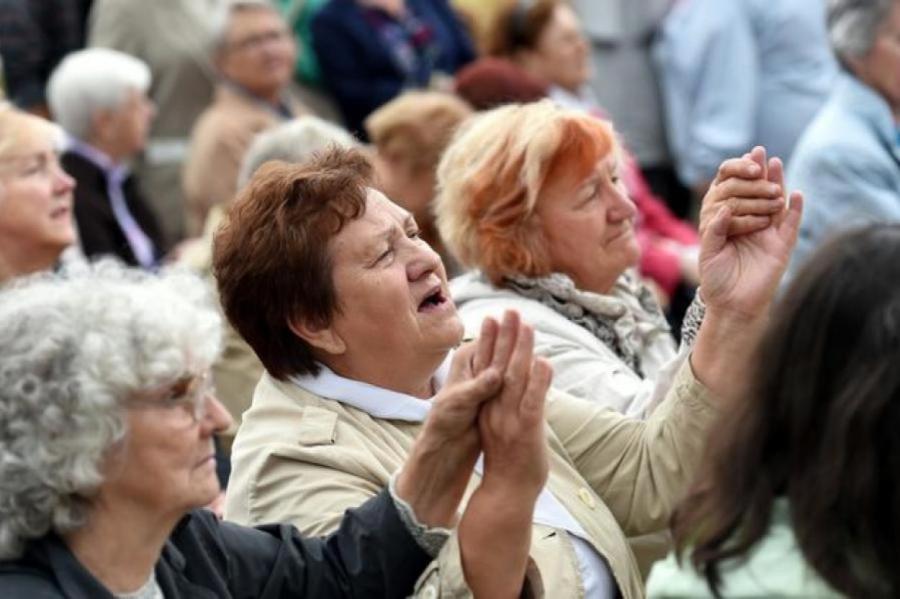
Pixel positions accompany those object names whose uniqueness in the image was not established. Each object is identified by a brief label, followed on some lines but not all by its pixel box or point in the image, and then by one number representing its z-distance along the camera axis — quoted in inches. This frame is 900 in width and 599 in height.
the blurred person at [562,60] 542.8
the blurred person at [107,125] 503.4
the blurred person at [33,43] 532.3
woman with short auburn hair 246.7
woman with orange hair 312.3
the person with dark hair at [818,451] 172.6
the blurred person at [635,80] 619.7
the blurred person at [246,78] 521.6
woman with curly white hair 198.9
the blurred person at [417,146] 434.2
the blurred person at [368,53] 572.0
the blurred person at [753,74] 585.9
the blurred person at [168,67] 552.2
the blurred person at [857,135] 421.9
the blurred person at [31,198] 392.4
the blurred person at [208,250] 377.7
